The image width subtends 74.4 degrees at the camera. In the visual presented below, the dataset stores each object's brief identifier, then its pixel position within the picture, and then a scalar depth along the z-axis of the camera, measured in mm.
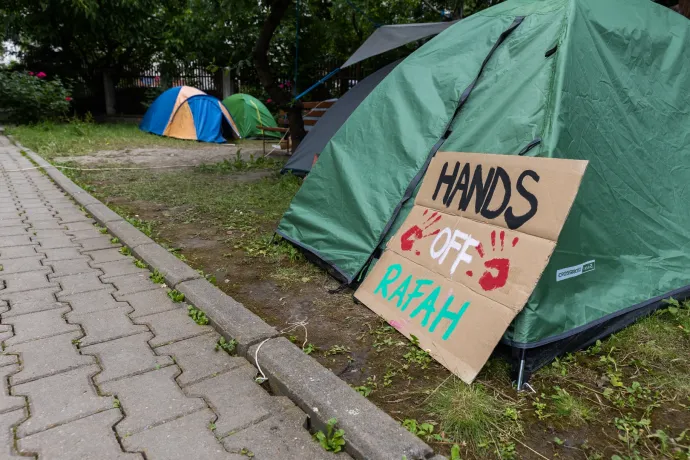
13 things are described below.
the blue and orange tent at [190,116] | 11676
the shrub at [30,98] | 12016
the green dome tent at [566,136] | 2080
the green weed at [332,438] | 1519
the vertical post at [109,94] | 15695
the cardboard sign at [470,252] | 1898
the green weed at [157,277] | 2852
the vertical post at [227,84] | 15999
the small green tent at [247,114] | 12797
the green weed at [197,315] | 2355
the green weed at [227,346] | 2090
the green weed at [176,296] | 2590
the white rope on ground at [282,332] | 1906
